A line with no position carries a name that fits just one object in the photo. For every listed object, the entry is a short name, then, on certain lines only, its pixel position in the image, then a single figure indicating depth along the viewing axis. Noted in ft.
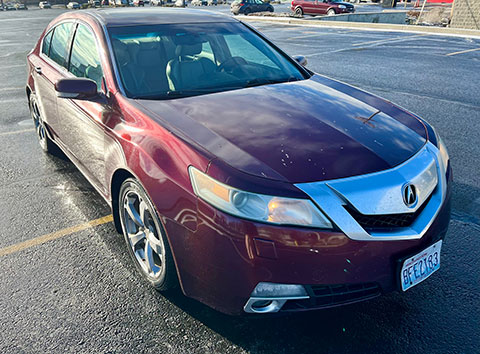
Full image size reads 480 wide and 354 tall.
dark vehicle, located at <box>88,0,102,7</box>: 186.60
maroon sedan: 6.43
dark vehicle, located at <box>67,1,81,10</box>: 189.81
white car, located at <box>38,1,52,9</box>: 200.64
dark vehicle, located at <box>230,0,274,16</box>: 106.93
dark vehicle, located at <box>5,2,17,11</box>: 184.24
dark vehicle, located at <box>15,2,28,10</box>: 188.85
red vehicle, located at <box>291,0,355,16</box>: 94.48
